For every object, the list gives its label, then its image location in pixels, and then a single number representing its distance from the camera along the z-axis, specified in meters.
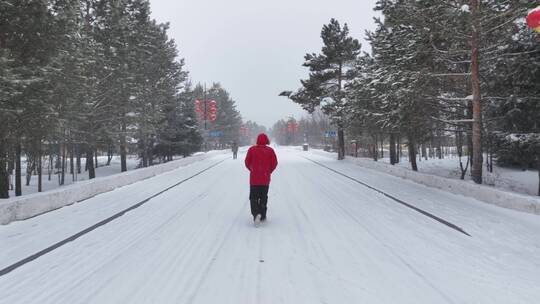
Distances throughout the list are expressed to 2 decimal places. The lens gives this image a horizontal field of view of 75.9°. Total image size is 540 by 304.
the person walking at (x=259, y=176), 7.39
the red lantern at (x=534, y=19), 6.95
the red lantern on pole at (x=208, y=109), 45.06
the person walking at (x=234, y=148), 34.88
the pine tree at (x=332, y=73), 31.39
